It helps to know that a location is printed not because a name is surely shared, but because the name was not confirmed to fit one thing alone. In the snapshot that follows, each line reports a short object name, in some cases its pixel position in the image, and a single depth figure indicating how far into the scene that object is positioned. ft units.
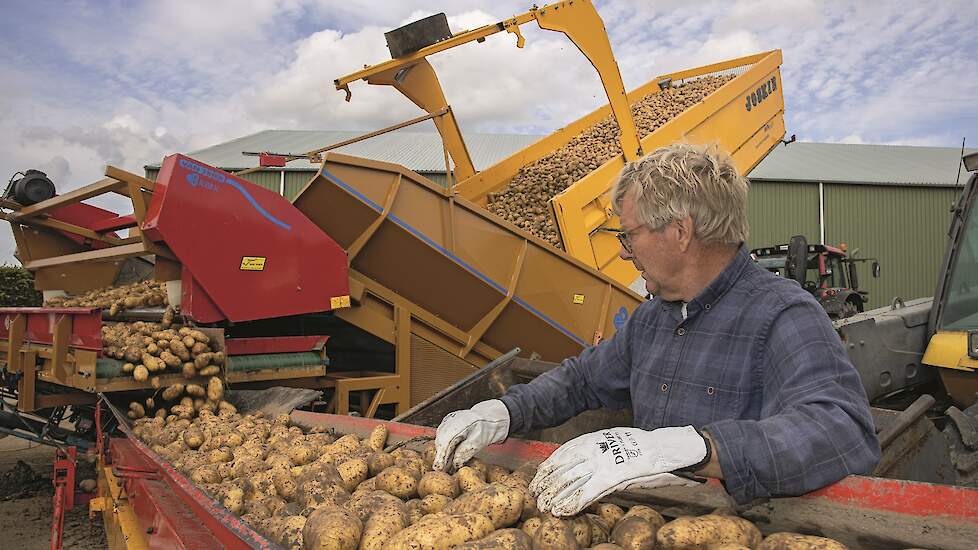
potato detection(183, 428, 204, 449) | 9.45
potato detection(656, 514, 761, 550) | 4.54
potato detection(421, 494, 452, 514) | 5.76
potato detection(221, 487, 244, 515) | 6.58
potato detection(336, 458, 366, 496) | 6.78
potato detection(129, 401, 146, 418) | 11.48
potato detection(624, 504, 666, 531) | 5.05
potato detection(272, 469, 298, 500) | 6.95
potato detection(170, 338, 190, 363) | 11.80
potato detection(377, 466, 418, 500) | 6.24
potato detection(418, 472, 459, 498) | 6.00
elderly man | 4.68
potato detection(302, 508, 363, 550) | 5.01
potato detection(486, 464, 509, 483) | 6.31
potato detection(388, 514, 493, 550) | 4.81
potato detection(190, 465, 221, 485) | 7.66
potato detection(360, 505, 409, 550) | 5.03
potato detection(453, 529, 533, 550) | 4.60
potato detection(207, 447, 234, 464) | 8.45
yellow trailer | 19.16
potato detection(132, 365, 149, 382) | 11.22
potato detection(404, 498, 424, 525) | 5.53
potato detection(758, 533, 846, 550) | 4.13
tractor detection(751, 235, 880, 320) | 23.86
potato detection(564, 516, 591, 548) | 4.92
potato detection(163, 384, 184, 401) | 11.57
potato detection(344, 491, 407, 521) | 5.57
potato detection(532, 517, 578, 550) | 4.68
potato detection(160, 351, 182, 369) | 11.57
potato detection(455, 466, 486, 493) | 6.00
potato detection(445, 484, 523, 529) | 5.25
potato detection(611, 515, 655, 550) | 4.70
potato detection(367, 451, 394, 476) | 6.92
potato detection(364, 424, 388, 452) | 7.82
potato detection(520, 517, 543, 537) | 5.08
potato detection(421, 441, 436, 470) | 6.85
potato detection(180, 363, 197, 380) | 11.75
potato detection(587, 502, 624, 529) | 5.31
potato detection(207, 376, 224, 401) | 11.85
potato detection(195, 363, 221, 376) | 11.90
